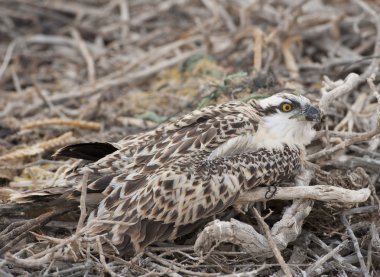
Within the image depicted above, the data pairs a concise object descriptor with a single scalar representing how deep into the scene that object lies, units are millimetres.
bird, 9062
